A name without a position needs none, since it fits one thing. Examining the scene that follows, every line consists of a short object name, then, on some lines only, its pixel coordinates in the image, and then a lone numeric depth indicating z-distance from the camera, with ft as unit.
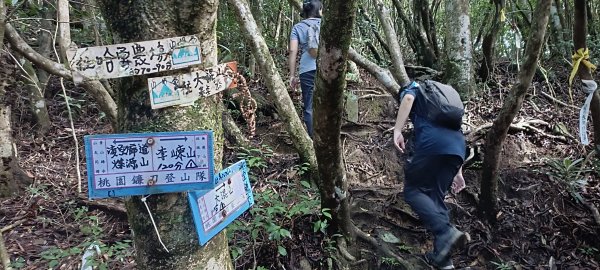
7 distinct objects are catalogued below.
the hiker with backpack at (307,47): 16.43
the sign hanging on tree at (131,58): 5.89
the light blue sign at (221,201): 6.54
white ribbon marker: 12.78
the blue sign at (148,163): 5.97
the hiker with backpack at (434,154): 11.23
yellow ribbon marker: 12.68
